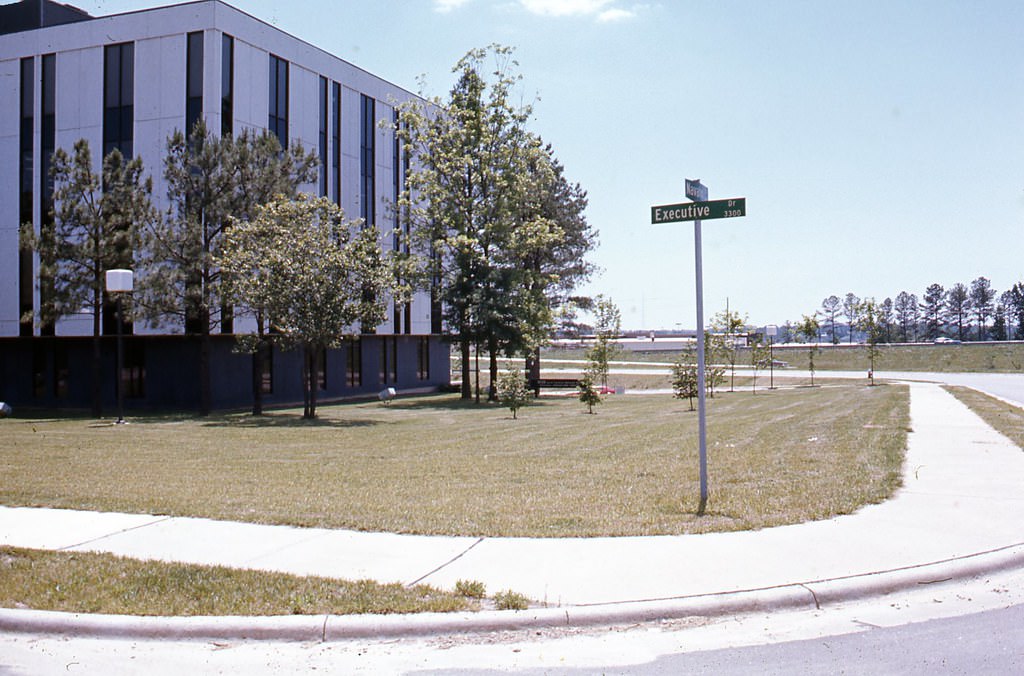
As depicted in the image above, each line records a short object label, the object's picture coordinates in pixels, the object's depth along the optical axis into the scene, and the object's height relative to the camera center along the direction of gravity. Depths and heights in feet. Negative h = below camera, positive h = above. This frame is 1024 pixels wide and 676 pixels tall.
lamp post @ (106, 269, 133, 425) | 72.49 +5.83
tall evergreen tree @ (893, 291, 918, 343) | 416.67 +13.17
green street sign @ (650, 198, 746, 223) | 26.73 +4.38
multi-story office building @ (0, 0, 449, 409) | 98.89 +29.60
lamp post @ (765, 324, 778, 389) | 139.76 -0.26
